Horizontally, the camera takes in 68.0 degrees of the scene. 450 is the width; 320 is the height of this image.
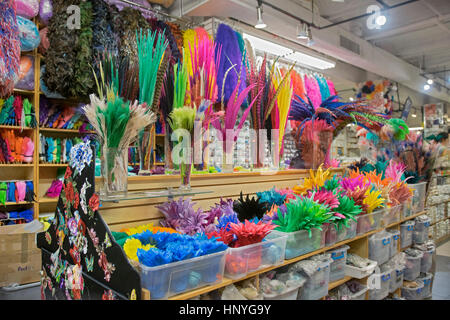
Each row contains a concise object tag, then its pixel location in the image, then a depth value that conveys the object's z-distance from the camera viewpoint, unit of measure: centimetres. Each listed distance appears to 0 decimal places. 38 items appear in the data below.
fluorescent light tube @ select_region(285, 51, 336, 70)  471
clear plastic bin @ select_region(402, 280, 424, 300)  260
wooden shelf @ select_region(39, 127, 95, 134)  348
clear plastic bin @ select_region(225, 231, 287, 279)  120
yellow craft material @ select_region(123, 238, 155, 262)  111
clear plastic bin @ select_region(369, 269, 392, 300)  211
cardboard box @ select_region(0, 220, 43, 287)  275
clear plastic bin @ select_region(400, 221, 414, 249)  252
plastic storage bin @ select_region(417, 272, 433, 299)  276
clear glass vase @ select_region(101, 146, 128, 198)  128
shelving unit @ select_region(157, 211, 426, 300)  107
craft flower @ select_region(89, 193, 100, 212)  109
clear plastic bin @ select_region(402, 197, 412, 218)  249
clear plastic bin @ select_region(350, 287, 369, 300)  193
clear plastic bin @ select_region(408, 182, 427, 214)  269
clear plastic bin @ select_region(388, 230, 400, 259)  229
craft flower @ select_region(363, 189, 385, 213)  197
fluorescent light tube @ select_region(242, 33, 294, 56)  417
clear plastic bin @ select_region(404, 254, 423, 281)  261
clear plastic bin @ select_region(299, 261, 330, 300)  154
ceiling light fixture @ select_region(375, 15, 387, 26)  396
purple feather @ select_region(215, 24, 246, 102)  358
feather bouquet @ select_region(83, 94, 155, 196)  122
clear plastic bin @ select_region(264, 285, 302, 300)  132
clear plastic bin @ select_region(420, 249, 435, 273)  278
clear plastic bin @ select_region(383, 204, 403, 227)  221
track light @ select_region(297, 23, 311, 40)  430
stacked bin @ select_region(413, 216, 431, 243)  270
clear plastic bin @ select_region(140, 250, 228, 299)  97
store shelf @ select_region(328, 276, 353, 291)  177
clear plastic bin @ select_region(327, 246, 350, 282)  178
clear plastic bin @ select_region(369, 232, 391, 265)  209
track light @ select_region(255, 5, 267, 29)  368
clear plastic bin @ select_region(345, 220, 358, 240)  184
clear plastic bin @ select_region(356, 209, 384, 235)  195
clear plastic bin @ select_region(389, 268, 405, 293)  233
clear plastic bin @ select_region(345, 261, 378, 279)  189
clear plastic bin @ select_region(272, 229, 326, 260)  145
